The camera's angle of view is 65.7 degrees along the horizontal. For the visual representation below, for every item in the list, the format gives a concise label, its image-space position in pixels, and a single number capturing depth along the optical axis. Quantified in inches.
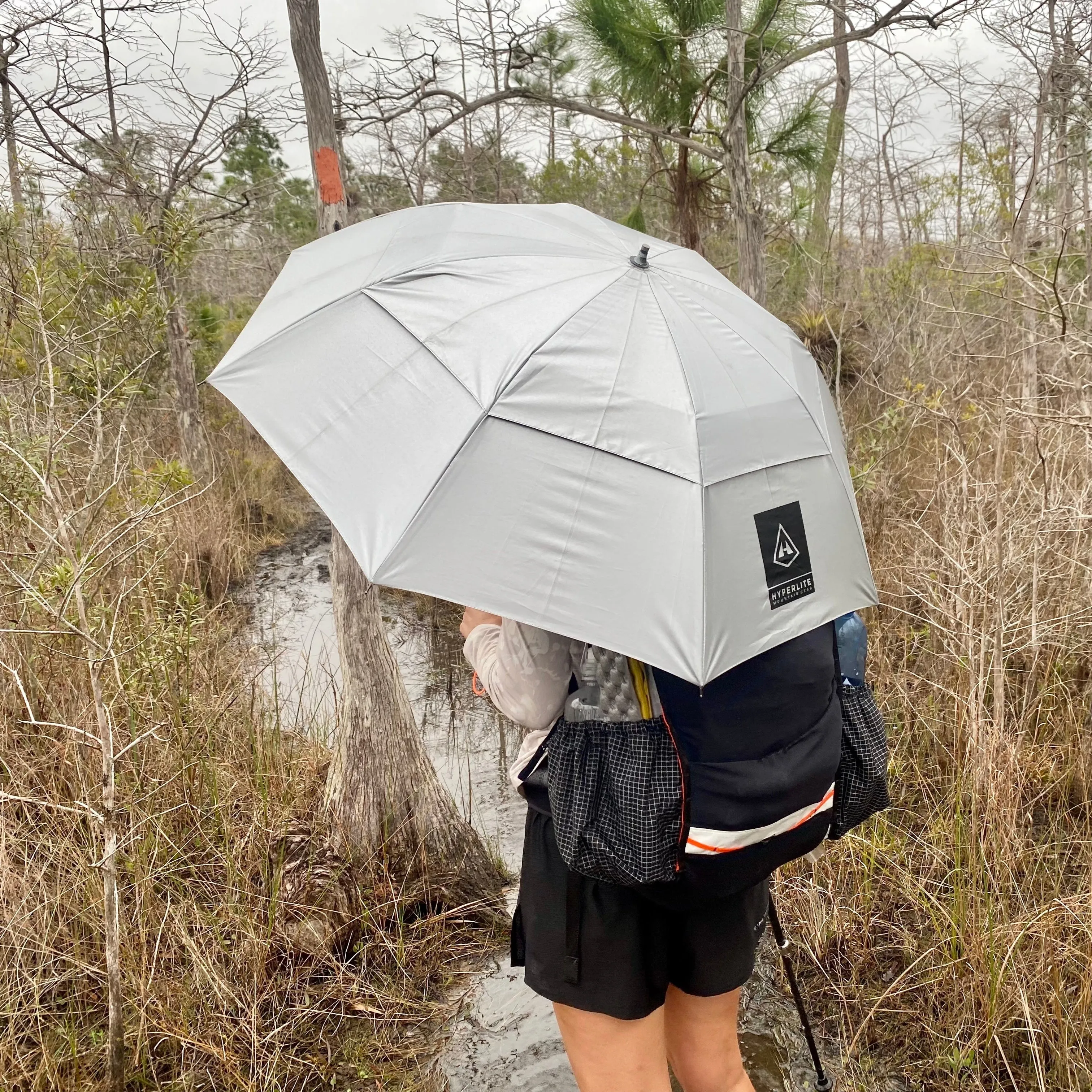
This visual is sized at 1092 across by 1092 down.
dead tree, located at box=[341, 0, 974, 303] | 121.6
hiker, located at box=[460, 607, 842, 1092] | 44.4
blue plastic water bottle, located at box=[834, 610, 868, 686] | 53.0
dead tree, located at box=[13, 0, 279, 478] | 192.5
